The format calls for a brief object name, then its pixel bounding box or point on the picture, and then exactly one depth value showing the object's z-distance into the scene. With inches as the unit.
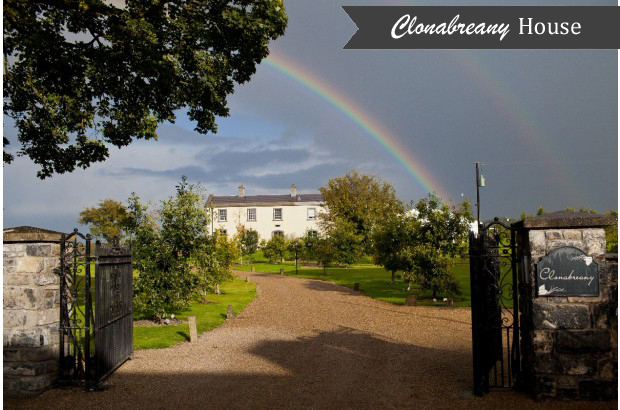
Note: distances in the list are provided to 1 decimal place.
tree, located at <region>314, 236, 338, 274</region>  1488.6
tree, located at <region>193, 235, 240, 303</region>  648.4
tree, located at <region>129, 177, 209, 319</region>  625.0
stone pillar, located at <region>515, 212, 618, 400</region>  287.1
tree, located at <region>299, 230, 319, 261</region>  1670.2
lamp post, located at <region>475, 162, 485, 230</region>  1333.5
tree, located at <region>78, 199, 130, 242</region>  2130.9
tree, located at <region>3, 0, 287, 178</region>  534.9
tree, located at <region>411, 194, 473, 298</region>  775.1
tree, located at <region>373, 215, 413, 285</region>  847.1
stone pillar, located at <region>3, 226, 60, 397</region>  327.9
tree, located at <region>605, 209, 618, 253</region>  1018.9
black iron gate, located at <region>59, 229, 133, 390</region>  343.3
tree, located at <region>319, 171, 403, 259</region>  1539.1
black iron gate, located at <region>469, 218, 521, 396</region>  309.1
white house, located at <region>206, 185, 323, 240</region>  2859.3
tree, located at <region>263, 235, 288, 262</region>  2005.4
